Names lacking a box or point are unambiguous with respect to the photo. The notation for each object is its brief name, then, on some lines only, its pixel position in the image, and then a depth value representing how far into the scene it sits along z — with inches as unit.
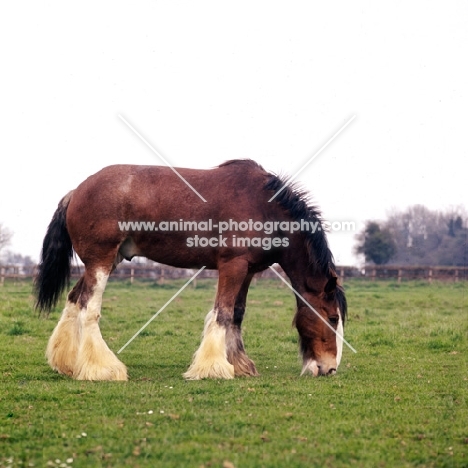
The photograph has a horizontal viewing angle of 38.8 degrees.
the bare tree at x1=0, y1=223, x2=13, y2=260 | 2246.4
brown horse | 344.2
